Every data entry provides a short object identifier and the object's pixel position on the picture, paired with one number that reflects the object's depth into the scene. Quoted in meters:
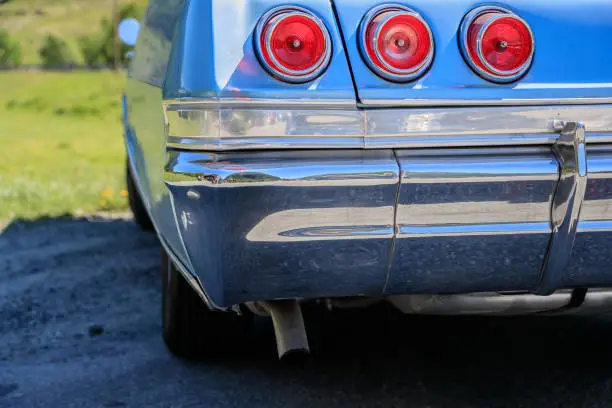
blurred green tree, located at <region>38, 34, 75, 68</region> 91.81
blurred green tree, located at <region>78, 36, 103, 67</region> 93.38
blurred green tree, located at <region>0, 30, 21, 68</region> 103.94
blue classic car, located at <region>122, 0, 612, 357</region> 1.91
